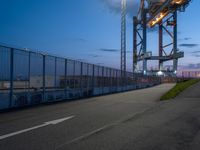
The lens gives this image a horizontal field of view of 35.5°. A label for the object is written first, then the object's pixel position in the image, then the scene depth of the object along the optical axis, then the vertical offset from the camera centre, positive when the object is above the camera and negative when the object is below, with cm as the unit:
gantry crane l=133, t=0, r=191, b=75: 8269 +1607
